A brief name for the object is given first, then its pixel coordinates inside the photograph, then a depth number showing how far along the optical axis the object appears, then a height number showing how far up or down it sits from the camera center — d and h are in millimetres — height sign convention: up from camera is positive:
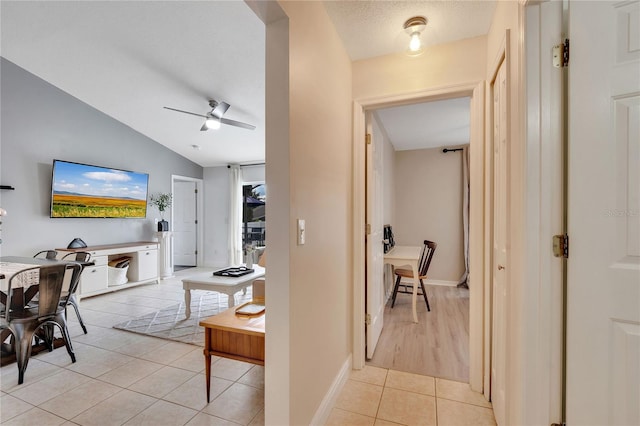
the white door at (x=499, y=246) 1432 -187
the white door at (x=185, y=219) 6754 -157
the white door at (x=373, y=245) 2271 -281
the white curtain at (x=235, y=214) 6355 -31
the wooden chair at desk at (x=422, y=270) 3470 -751
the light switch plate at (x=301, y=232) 1296 -92
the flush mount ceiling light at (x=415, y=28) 1732 +1185
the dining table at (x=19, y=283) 2178 -574
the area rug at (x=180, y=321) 2818 -1255
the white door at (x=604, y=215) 964 -7
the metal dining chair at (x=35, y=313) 2029 -798
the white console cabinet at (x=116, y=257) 4008 -874
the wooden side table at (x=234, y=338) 1639 -772
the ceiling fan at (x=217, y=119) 3411 +1199
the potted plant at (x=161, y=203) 5480 +191
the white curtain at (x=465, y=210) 4555 +49
